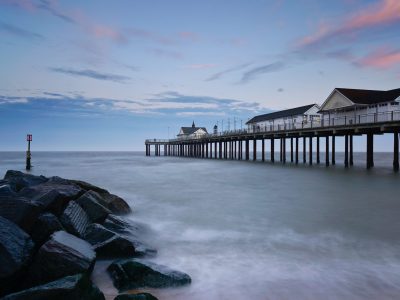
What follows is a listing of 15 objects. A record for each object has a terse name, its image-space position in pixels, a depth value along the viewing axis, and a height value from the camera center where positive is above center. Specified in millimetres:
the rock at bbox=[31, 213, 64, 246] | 6199 -1554
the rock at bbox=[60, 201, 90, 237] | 6906 -1628
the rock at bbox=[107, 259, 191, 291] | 5309 -2165
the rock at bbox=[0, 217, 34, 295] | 4578 -1564
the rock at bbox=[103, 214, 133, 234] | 7965 -1984
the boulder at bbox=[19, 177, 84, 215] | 7793 -1210
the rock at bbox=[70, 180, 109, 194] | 11961 -1524
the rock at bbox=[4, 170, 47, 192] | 11156 -1191
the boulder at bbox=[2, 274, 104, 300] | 4066 -1833
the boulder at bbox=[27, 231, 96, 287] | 4727 -1716
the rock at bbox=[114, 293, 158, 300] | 4211 -1952
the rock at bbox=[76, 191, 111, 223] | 8492 -1659
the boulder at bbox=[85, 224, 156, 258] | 6609 -2001
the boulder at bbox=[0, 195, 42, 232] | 6020 -1195
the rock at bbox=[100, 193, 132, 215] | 11195 -2028
